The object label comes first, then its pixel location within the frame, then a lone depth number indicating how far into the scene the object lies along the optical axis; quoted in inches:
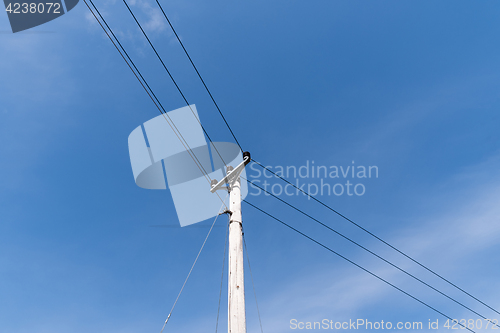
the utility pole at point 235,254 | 218.5
